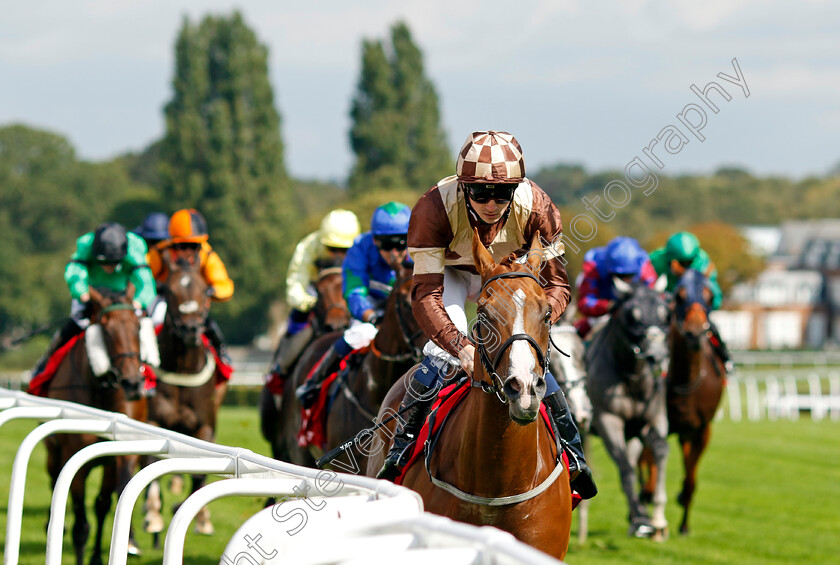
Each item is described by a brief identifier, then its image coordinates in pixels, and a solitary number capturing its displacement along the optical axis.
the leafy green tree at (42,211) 114.87
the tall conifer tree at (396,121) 91.75
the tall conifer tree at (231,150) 87.31
